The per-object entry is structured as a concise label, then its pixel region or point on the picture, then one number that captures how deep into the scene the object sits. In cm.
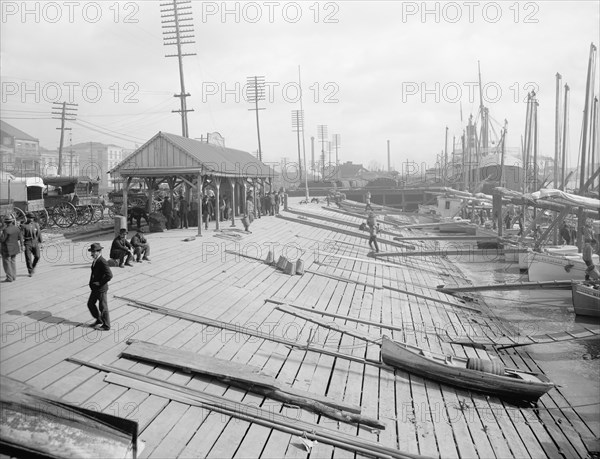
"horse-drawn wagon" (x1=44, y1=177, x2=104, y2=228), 2381
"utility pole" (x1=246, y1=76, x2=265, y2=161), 5659
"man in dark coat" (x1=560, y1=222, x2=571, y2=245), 3525
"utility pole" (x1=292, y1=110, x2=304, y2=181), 7331
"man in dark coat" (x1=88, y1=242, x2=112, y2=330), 898
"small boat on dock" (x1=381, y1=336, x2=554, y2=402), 975
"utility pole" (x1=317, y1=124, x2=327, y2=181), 11181
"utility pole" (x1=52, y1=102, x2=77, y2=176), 4919
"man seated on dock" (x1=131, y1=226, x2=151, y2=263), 1463
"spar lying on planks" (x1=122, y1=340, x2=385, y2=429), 801
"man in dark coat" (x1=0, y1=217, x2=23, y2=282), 1157
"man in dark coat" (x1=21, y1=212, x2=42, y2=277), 1255
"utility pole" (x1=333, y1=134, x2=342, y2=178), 12966
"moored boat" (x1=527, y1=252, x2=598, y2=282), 2272
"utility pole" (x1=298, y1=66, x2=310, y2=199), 6695
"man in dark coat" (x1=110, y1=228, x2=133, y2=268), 1350
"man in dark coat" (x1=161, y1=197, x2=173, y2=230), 2412
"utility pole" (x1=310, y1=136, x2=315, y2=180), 10008
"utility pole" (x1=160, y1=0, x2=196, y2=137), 3453
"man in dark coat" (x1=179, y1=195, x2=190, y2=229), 2422
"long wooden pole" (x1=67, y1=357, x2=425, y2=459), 719
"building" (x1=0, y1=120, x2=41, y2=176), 6825
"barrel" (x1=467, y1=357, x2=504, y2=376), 1003
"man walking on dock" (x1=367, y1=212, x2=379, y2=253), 2556
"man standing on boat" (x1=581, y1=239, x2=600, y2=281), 2055
